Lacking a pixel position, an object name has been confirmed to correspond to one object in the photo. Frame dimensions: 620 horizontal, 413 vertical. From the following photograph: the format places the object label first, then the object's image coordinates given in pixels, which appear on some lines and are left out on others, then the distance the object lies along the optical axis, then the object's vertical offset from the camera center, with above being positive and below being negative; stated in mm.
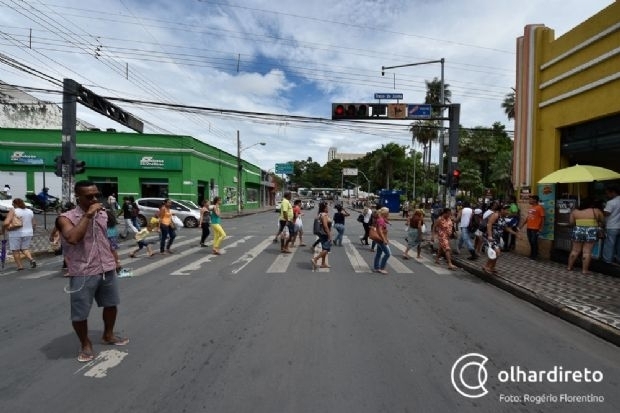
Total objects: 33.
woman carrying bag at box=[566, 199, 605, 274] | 8297 -701
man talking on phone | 3768 -653
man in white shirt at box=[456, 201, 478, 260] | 10418 -874
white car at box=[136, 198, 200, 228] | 21953 -1040
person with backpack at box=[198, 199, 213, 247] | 13250 -917
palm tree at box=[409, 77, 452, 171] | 46816 +8101
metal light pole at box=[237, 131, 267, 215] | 39691 +3943
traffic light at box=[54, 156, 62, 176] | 14322 +905
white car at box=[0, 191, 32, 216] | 20281 -802
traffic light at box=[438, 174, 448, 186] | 16156 +606
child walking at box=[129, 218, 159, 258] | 11168 -1235
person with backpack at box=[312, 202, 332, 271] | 9289 -1060
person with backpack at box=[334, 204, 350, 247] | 13792 -1027
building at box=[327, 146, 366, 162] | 193250 +18446
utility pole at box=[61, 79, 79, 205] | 14352 +2150
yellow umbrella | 8273 +447
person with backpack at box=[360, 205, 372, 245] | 14205 -931
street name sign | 17627 +4341
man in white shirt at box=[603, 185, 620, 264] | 8234 -641
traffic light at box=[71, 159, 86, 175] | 14586 +864
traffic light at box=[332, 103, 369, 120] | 17031 +3530
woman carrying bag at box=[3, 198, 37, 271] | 8812 -882
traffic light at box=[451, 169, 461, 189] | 15758 +591
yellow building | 8742 +2273
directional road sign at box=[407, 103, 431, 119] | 17812 +3715
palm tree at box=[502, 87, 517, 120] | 45753 +10282
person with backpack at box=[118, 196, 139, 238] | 12184 -620
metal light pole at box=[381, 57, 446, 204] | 19375 +4812
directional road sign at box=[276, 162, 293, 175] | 68438 +4176
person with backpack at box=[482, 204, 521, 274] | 8219 -1015
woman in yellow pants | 11680 -1011
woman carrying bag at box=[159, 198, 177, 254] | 11648 -899
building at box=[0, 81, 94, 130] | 36625 +7443
